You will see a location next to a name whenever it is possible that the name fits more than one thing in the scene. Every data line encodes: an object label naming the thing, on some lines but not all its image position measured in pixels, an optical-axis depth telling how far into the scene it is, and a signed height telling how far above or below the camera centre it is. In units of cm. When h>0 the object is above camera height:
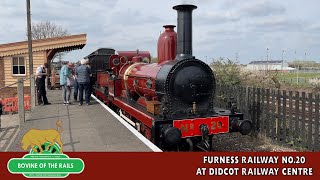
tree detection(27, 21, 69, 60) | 3650 +751
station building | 1326 +137
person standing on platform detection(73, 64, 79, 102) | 860 -13
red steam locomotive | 460 -43
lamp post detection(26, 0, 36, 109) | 969 +163
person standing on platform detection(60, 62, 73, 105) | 828 -2
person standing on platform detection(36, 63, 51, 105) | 822 -12
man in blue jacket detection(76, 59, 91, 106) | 793 +18
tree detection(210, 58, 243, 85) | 973 +29
